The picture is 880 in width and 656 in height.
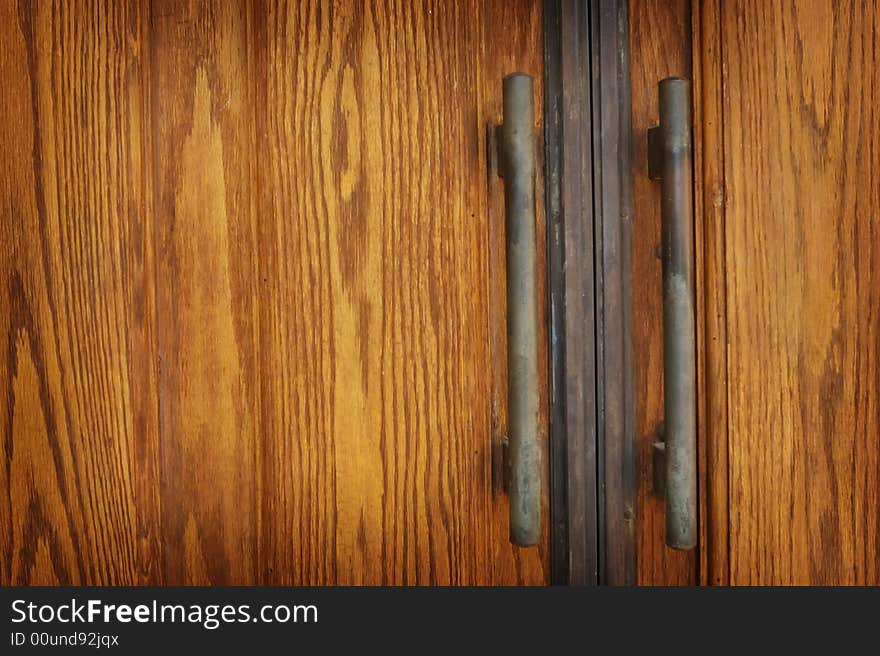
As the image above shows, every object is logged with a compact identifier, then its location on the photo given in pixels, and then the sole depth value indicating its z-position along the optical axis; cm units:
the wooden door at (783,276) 48
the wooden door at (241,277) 50
